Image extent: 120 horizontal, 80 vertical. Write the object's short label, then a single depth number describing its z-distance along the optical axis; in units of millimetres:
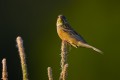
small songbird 11336
